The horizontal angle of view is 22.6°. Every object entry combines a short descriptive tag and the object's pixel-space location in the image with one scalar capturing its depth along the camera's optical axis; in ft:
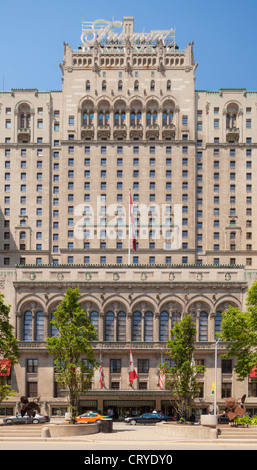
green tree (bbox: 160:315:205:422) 201.87
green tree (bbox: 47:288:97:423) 196.65
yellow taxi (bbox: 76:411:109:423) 210.59
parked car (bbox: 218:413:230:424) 225.15
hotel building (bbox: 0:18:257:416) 382.83
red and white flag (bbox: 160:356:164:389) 263.49
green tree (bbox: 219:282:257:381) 214.28
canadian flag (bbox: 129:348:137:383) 272.31
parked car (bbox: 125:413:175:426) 237.86
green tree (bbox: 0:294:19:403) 203.00
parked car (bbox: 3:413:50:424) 205.89
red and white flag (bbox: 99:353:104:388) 274.59
